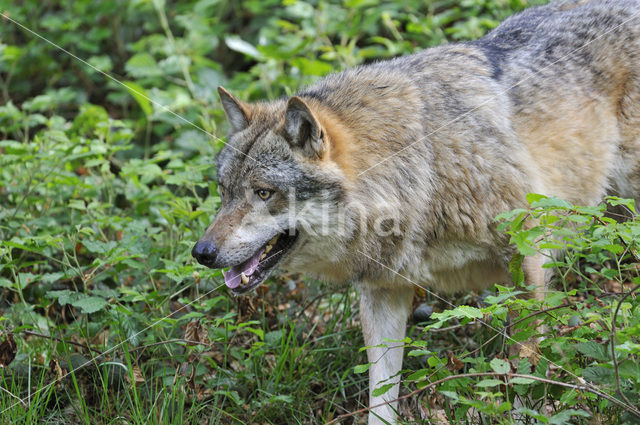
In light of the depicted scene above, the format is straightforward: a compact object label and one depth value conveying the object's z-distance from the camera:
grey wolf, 7.74
